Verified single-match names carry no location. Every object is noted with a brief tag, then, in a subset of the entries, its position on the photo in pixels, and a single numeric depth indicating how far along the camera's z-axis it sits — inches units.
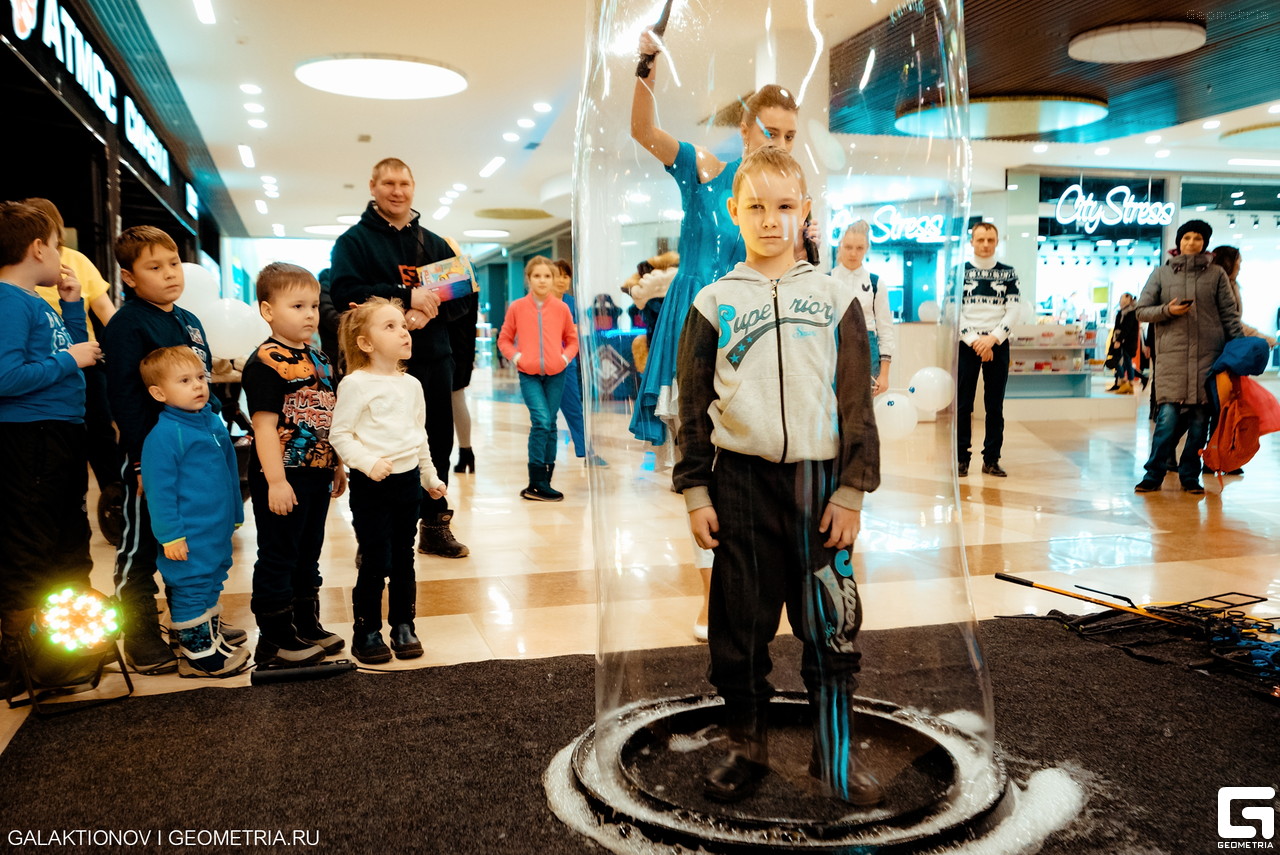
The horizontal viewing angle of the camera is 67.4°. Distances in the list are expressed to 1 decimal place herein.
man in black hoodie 135.6
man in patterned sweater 237.1
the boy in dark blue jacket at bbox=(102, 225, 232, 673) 103.0
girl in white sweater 102.8
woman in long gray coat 221.9
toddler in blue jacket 99.4
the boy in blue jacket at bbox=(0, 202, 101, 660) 96.6
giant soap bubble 64.7
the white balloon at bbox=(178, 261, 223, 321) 183.3
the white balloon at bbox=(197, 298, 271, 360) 186.5
